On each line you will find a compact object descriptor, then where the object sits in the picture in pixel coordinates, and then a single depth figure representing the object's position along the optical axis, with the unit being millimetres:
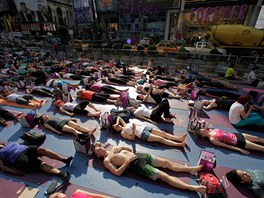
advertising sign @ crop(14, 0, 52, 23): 30481
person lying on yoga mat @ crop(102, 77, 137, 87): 8737
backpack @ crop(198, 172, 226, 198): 2707
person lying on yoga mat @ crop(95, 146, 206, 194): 3100
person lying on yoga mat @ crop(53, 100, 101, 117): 5578
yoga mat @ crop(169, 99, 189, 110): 6309
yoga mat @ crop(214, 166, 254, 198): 2969
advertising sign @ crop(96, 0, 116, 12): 30422
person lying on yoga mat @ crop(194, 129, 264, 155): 3900
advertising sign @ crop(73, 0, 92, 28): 32366
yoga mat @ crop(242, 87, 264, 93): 8087
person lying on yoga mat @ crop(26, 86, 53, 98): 7310
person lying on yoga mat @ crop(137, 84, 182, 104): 6324
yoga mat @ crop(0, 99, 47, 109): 6512
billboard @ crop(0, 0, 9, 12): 32591
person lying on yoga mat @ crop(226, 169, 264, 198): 2826
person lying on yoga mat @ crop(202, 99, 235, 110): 5996
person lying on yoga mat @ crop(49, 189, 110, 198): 2439
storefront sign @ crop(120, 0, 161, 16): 26695
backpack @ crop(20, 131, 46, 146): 4094
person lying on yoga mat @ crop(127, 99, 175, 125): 5094
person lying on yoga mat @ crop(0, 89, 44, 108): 6424
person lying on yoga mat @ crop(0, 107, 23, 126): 5387
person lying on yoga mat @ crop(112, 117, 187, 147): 4155
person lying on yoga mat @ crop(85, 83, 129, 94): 7309
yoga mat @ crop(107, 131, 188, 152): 4121
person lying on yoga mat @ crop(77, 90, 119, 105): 6559
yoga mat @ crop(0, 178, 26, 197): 3043
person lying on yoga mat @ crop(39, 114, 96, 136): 4566
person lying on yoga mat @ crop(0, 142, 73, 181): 3266
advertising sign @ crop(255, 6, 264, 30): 19645
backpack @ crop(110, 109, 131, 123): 4875
